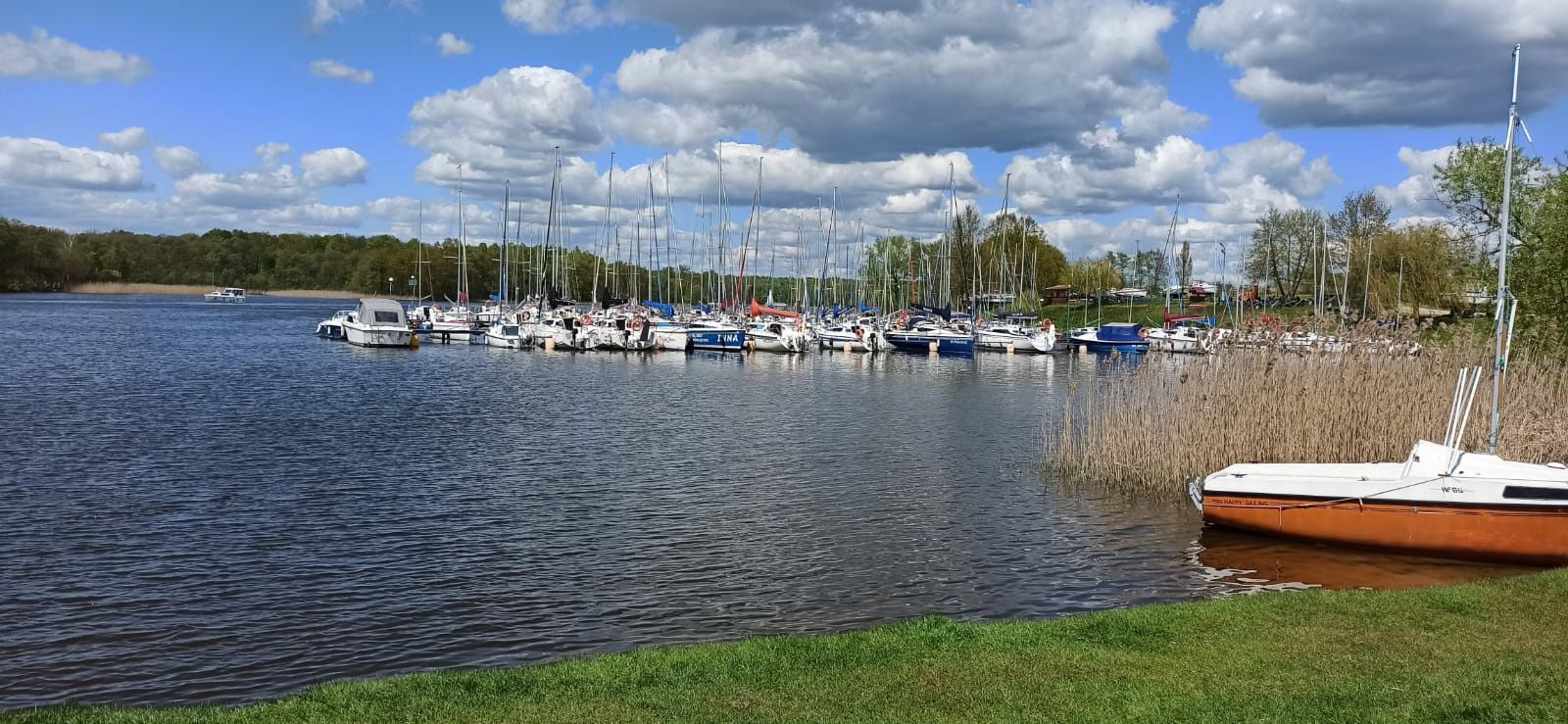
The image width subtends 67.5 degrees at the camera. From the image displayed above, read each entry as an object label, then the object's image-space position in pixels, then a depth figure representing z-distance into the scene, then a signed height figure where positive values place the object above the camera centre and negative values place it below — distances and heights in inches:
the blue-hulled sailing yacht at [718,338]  3080.7 -102.8
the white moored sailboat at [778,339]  3112.7 -102.3
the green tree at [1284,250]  4183.1 +238.6
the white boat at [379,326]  3036.4 -95.4
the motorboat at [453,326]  3489.2 -102.6
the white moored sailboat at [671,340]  3075.8 -110.0
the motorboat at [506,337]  3164.4 -118.2
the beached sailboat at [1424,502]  694.5 -116.1
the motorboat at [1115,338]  3299.7 -80.1
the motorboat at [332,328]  3523.6 -122.5
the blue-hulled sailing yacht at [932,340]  3198.8 -97.4
